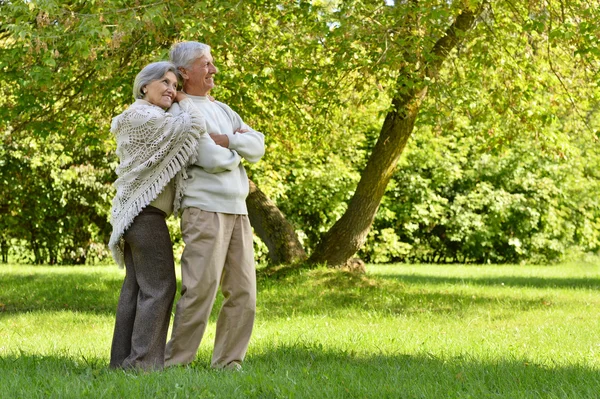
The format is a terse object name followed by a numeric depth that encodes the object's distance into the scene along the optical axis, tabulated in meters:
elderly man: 8.93
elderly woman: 8.84
